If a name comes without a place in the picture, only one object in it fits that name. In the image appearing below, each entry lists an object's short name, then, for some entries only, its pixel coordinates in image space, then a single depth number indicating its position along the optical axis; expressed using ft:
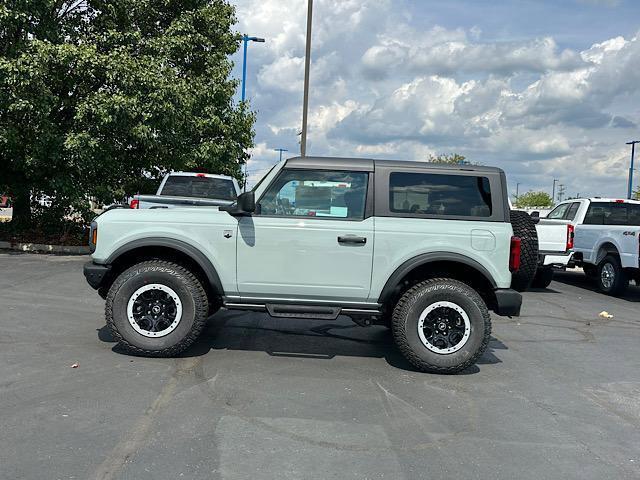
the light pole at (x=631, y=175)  186.80
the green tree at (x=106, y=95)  43.09
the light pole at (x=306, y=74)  63.62
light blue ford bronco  17.94
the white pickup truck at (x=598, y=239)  35.45
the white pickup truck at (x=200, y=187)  39.73
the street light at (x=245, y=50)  83.97
